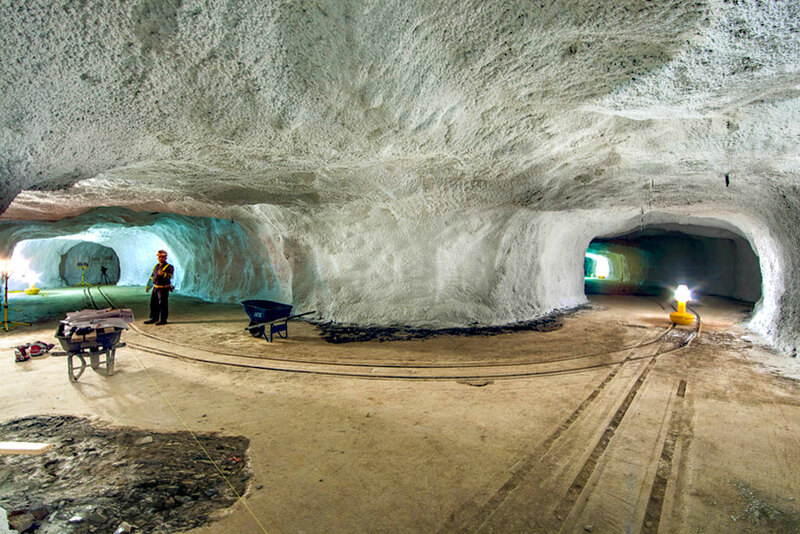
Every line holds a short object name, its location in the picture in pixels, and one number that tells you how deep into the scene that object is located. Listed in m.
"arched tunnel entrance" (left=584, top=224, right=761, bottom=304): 13.99
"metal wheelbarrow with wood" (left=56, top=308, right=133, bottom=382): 4.34
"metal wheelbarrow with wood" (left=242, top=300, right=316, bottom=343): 6.73
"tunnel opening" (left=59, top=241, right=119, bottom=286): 20.61
